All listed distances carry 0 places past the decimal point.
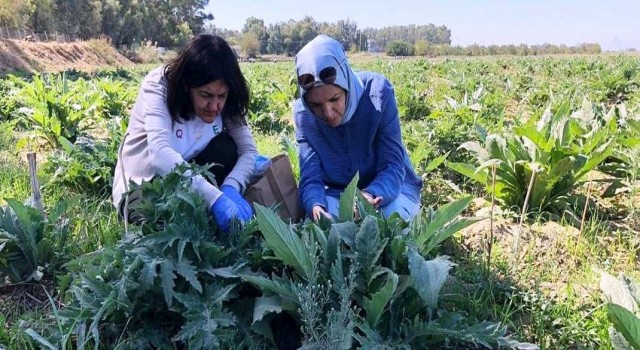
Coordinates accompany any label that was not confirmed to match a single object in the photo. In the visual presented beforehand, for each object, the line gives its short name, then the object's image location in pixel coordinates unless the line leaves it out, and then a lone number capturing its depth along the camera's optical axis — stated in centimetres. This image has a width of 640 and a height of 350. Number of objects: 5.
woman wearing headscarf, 256
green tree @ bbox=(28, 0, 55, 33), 4472
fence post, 238
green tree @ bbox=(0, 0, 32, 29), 3703
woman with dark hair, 254
